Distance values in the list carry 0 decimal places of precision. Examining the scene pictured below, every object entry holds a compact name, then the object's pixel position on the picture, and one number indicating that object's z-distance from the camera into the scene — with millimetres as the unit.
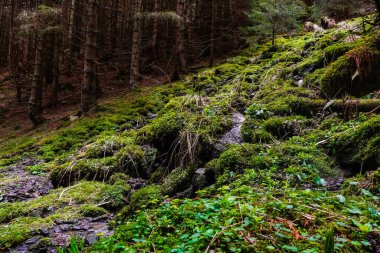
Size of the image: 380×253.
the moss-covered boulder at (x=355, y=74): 4977
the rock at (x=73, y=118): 11008
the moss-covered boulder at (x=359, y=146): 3620
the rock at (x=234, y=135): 5008
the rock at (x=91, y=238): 3612
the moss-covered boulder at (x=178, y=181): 4629
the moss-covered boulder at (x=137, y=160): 5880
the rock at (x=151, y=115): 8899
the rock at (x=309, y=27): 12278
